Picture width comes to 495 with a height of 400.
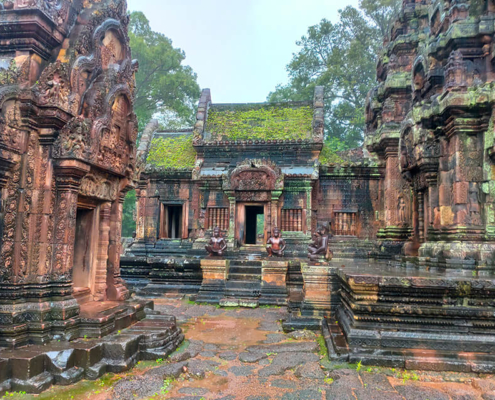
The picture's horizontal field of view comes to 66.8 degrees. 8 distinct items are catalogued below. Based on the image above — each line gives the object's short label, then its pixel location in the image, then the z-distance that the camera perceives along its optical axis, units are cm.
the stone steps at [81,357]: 404
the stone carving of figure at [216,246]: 1196
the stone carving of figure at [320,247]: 825
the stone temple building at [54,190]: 456
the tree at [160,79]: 3167
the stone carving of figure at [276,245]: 1185
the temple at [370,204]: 523
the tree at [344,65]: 3108
